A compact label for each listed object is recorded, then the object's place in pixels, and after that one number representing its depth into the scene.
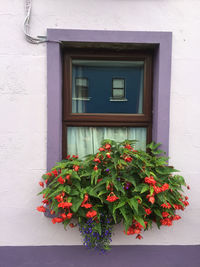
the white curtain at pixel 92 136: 2.42
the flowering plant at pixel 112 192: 1.85
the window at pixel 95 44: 2.18
